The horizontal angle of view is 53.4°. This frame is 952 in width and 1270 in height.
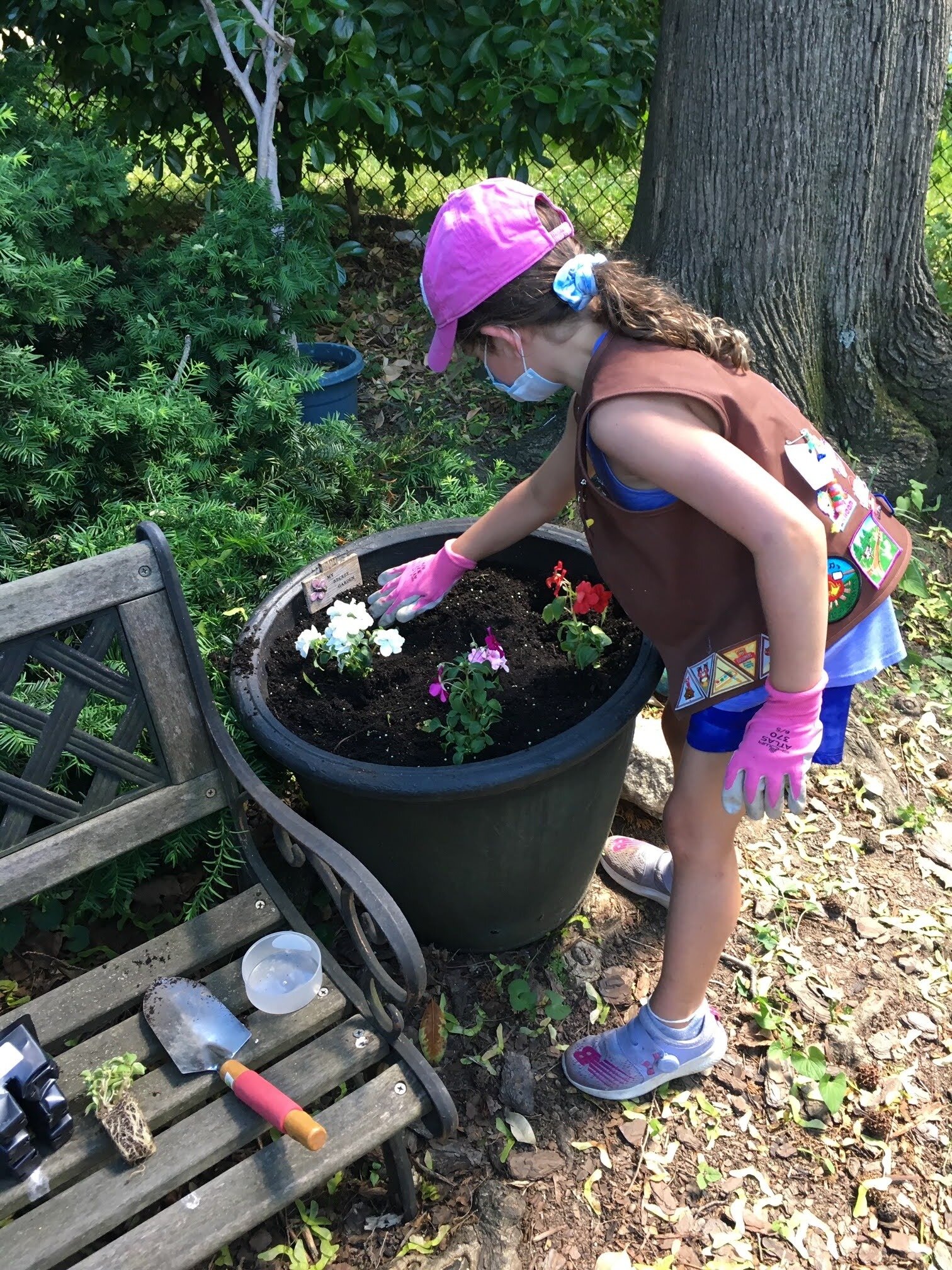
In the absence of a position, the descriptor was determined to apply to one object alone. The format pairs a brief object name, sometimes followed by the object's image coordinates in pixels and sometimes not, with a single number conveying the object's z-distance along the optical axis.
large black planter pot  1.72
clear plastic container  1.66
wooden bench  1.41
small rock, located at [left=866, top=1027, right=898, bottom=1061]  2.06
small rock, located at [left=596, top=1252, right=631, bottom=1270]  1.73
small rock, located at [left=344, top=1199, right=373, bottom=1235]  1.76
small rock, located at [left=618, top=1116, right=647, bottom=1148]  1.91
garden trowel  1.47
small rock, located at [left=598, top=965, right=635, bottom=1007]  2.15
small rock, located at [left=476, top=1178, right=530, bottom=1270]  1.73
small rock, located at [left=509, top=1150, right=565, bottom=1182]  1.85
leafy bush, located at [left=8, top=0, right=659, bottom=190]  3.65
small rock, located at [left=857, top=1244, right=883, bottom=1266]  1.75
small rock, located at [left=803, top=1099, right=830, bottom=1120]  1.95
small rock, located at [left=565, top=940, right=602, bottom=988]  2.20
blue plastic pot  3.35
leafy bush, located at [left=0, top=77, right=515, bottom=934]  2.28
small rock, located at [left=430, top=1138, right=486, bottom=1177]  1.87
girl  1.42
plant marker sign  2.20
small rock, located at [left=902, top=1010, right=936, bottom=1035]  2.11
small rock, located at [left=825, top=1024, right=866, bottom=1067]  2.05
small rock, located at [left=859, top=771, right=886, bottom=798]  2.64
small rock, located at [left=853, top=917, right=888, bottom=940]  2.30
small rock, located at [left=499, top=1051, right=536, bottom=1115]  1.96
